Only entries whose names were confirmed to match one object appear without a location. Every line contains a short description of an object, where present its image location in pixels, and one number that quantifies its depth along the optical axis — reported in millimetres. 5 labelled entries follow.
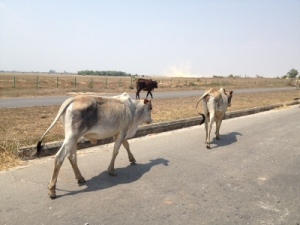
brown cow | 24625
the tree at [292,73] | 100750
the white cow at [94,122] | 5070
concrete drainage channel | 6758
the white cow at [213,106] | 8719
